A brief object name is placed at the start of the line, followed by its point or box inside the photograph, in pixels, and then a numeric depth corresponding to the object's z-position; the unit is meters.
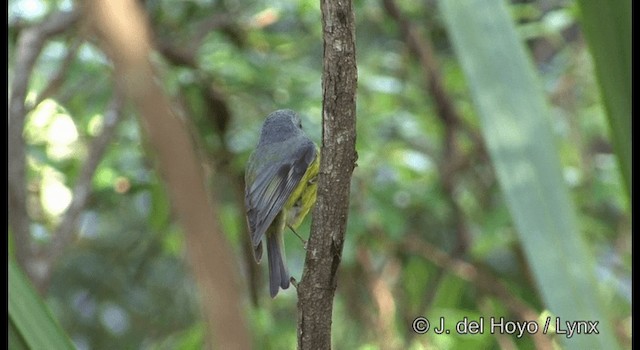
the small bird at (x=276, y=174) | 5.42
